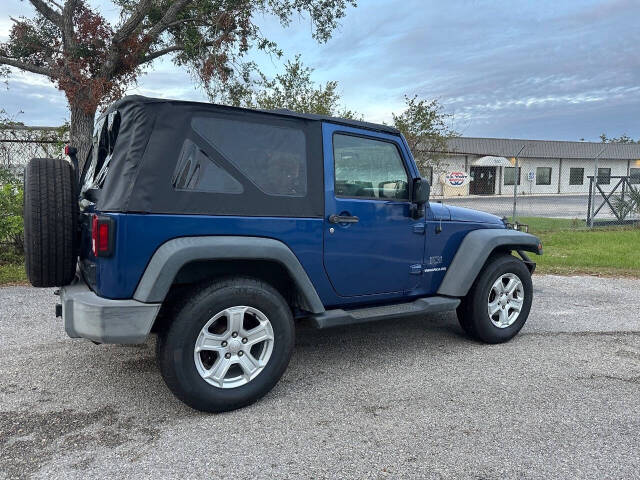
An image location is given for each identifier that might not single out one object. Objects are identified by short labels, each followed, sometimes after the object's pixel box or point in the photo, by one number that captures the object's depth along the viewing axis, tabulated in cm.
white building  3600
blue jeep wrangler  295
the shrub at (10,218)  769
